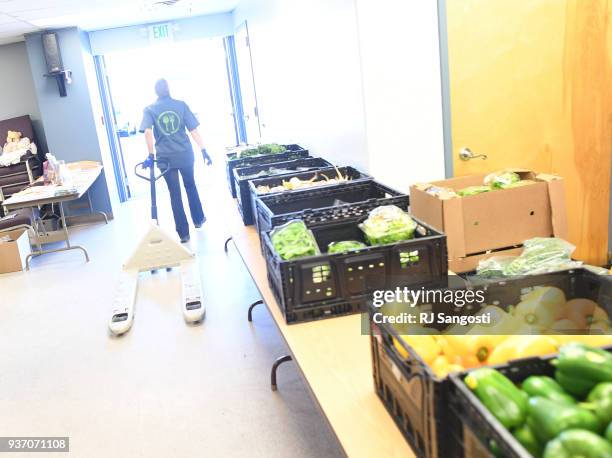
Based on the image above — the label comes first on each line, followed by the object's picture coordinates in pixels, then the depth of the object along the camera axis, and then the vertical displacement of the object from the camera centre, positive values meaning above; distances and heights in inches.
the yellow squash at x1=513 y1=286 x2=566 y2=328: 54.4 -22.6
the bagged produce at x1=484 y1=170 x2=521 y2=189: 97.3 -17.9
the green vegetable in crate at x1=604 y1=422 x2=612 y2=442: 32.4 -21.0
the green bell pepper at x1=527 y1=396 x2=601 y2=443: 33.4 -20.6
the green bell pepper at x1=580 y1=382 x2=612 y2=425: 34.4 -20.6
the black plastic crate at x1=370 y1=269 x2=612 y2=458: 40.6 -23.4
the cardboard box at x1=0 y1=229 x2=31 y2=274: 213.8 -47.3
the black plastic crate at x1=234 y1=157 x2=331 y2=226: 138.0 -18.4
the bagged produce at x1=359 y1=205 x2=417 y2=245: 80.4 -19.8
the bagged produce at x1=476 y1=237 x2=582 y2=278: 76.2 -25.4
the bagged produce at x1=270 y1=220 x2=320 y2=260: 77.1 -20.0
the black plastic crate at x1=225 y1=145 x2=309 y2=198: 169.8 -17.2
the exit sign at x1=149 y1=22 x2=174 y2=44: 328.5 +45.9
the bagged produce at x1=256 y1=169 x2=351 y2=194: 122.0 -18.9
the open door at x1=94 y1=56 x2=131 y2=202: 323.0 -6.3
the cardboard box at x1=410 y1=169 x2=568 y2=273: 92.6 -23.4
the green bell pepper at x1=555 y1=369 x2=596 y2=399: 37.4 -20.9
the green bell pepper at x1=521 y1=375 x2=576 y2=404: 36.5 -20.8
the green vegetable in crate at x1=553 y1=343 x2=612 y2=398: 37.1 -19.7
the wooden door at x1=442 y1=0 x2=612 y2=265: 113.1 -3.1
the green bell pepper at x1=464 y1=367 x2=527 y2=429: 35.9 -20.6
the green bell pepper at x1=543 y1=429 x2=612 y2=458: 30.8 -20.7
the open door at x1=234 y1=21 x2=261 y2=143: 287.8 +10.5
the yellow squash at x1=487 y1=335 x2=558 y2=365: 44.8 -21.7
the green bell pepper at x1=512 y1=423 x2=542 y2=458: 34.6 -22.3
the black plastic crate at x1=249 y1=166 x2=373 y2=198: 128.4 -18.1
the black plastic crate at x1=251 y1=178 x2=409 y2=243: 94.2 -19.6
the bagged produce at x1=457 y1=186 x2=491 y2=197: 94.9 -18.8
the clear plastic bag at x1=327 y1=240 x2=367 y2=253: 79.4 -21.5
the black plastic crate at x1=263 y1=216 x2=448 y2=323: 74.2 -24.0
